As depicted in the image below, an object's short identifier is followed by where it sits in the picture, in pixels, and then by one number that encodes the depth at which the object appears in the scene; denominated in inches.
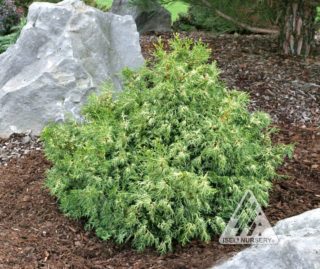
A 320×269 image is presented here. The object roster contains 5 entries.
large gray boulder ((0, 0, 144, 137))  190.1
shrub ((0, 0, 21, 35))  371.2
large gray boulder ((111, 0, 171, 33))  349.4
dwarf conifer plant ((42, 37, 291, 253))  124.0
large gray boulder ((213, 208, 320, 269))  100.0
